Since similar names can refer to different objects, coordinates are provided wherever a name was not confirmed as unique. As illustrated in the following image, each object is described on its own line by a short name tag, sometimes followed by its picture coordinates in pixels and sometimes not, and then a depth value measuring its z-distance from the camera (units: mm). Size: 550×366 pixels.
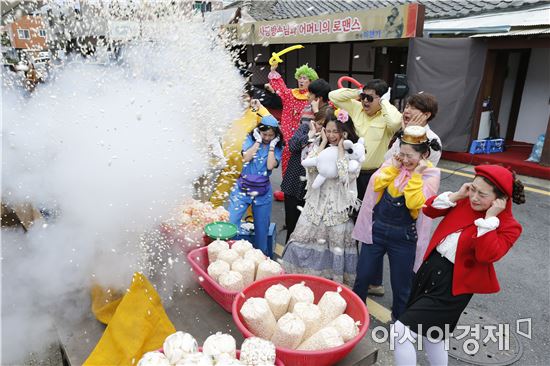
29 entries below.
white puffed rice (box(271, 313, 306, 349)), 1780
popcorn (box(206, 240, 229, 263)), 2406
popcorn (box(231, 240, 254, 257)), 2464
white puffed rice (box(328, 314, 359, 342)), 1820
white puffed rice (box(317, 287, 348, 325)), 1975
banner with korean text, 7711
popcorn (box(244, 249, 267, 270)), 2334
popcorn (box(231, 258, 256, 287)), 2225
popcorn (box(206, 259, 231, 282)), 2222
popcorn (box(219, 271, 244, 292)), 2107
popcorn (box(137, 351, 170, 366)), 1515
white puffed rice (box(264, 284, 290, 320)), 1970
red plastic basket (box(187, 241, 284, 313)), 2105
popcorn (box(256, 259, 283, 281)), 2244
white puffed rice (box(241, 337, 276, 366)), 1589
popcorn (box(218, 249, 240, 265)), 2336
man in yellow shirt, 3588
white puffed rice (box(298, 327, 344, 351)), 1746
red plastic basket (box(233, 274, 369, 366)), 1709
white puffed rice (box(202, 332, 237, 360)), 1590
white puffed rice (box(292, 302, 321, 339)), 1886
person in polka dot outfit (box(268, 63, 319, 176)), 5173
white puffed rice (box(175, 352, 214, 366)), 1488
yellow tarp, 1816
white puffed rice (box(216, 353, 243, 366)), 1510
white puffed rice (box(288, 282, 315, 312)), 2037
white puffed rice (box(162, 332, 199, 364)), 1581
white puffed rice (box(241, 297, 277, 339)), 1828
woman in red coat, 2064
